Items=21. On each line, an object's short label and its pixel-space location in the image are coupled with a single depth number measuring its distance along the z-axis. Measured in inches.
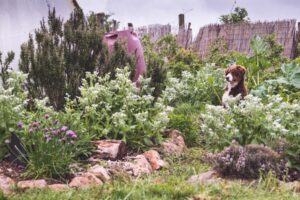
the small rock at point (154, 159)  222.5
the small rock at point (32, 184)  176.9
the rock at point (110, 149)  225.6
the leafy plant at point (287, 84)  350.9
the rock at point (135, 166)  211.6
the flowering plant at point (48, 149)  199.0
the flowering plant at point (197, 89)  355.9
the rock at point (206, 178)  175.4
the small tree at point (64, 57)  277.0
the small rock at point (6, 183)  174.9
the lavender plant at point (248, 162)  194.9
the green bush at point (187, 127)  271.7
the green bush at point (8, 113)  217.5
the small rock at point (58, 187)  173.0
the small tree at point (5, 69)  275.3
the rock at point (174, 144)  242.7
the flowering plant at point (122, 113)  239.0
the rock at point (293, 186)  175.4
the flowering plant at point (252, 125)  213.0
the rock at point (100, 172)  195.3
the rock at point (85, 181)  184.9
